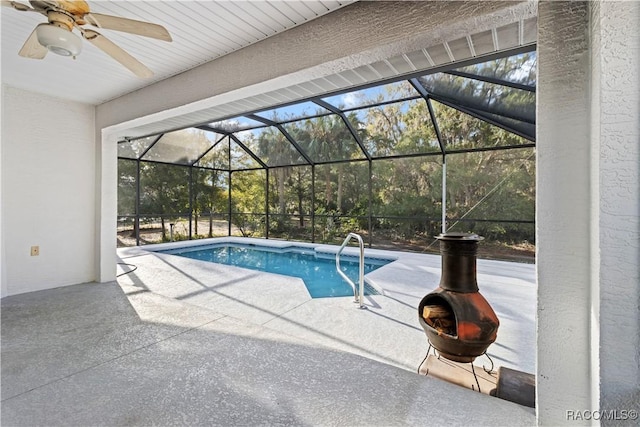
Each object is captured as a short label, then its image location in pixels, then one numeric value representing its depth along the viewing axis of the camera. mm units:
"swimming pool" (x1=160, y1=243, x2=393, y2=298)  5504
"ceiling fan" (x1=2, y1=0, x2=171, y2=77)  1743
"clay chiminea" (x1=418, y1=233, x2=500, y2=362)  1907
